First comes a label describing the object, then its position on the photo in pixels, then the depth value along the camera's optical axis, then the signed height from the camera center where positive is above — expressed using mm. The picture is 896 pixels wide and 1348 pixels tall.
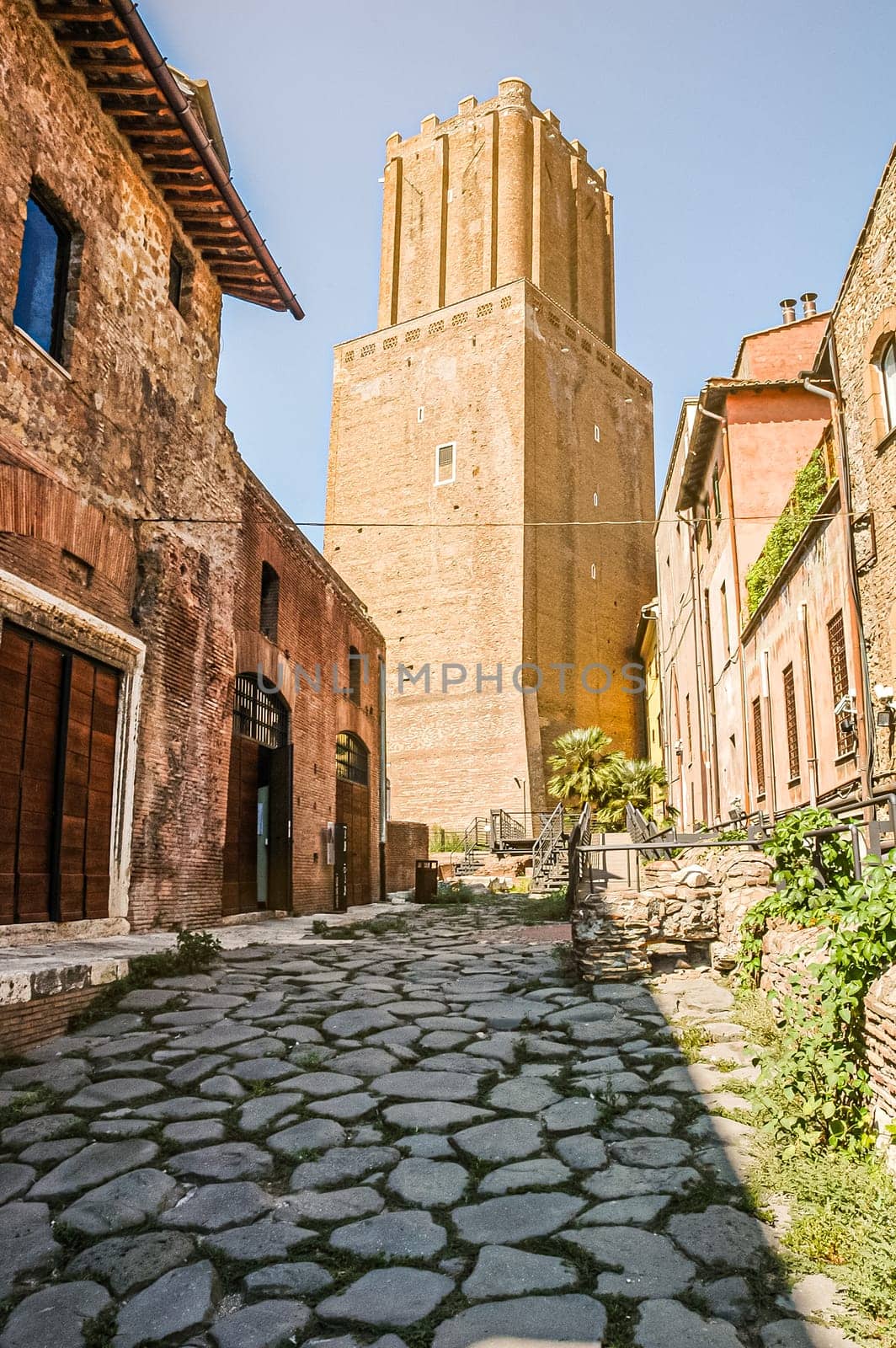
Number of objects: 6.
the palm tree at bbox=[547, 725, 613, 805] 29141 +2194
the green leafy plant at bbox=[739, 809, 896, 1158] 3359 -729
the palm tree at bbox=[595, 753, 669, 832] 28547 +1472
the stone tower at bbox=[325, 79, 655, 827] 31656 +13600
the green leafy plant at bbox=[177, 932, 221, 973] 6949 -853
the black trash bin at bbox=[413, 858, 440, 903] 17141 -830
